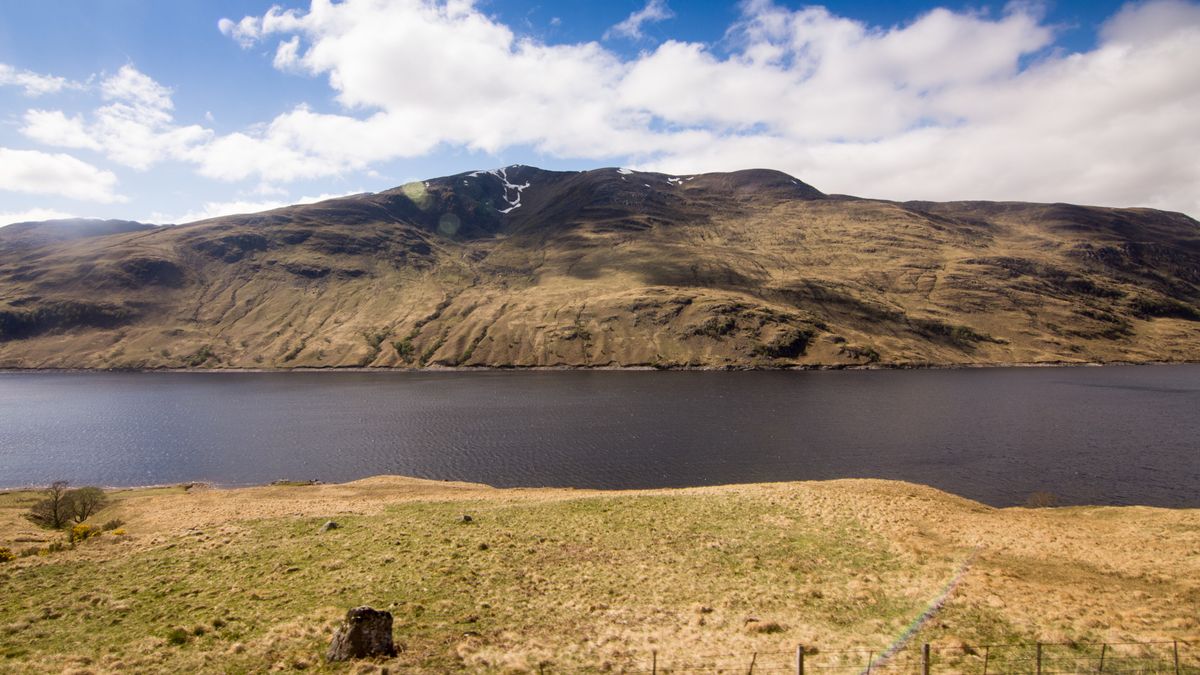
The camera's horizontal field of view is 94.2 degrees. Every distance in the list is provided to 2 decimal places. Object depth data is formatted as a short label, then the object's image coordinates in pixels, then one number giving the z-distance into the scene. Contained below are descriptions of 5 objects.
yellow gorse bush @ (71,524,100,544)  35.22
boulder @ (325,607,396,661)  19.73
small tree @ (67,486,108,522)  47.56
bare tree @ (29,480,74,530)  45.28
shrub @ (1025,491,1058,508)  57.85
